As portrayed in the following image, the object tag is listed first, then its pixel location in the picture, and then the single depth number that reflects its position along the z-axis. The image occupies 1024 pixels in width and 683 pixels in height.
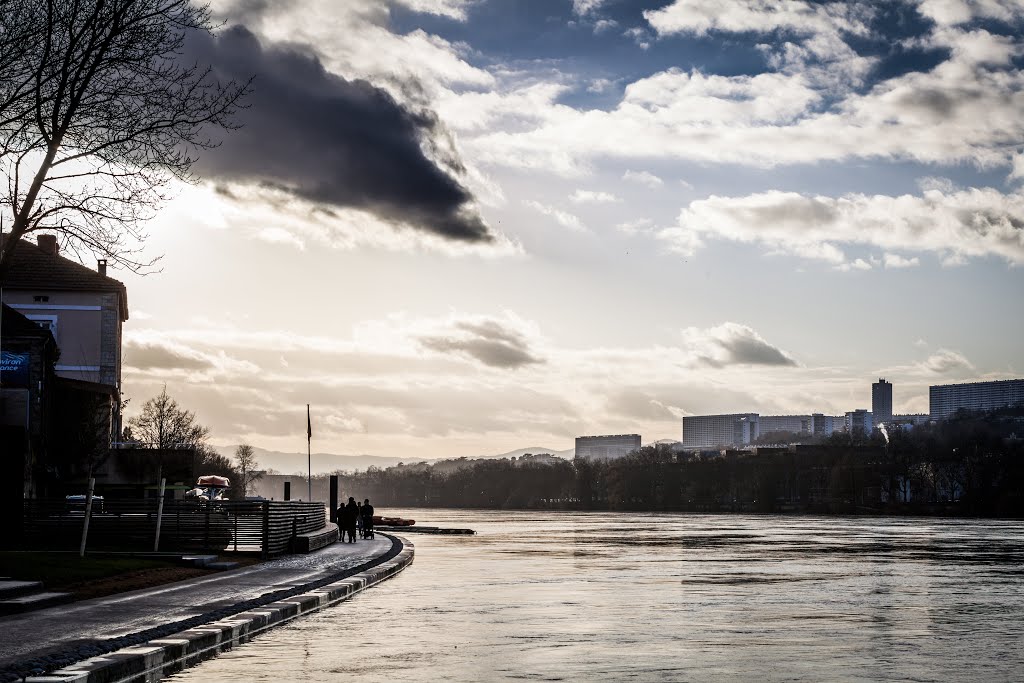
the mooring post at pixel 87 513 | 34.66
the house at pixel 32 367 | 66.88
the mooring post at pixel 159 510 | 38.88
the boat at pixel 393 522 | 99.38
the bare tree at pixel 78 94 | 26.02
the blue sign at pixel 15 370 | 67.19
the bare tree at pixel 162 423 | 135.62
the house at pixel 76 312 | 84.19
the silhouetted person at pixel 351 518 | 56.34
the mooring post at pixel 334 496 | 78.49
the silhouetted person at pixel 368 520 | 61.97
